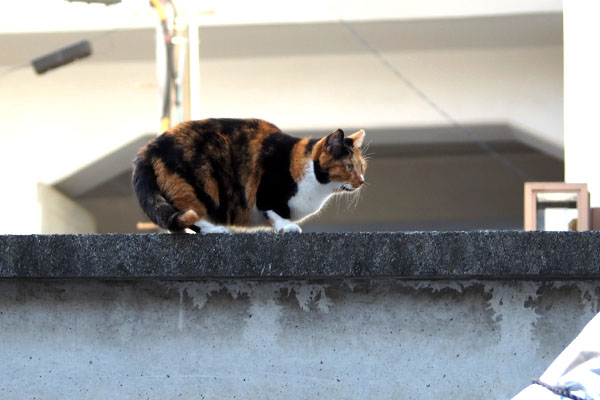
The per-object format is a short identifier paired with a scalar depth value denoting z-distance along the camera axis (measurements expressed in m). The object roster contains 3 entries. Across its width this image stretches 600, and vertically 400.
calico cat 6.13
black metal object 17.02
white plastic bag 3.63
